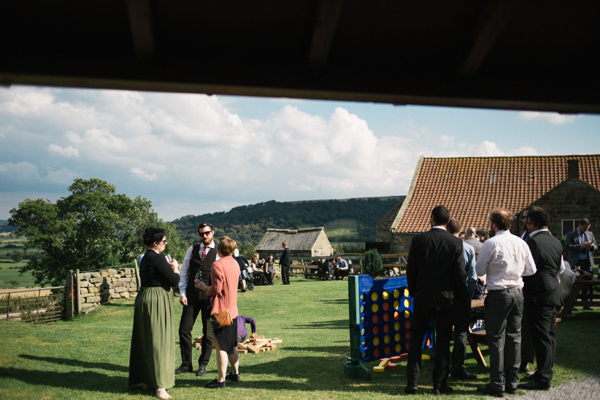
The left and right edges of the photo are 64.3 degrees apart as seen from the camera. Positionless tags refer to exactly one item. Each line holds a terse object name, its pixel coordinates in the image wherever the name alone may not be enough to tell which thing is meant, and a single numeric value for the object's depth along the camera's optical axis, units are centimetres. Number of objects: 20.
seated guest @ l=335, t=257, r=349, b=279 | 2827
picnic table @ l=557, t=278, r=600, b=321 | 968
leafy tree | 4641
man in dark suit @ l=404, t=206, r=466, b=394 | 533
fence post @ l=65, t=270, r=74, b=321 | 1490
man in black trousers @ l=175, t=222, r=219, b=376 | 647
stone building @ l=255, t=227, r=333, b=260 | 5222
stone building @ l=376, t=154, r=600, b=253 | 2408
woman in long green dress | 541
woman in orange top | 565
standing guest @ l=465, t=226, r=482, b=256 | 671
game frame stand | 616
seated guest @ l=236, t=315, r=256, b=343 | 757
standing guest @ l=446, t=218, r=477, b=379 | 579
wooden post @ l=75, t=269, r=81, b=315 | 1527
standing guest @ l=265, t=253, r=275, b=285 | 2412
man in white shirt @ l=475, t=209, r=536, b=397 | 533
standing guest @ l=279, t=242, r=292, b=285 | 2409
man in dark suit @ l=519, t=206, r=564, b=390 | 557
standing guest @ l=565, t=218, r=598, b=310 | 1109
